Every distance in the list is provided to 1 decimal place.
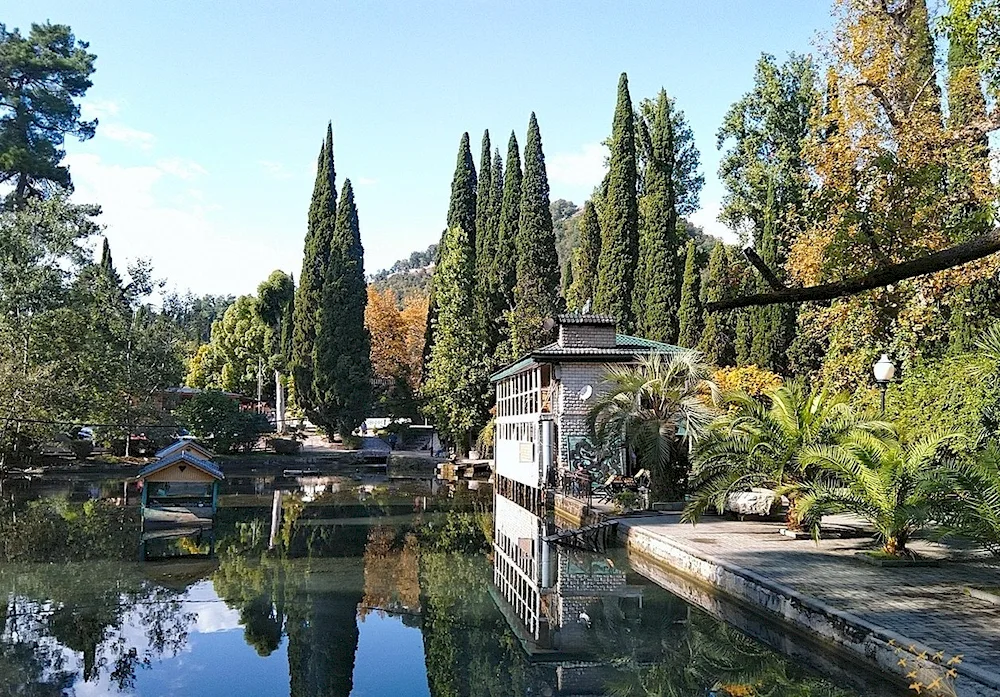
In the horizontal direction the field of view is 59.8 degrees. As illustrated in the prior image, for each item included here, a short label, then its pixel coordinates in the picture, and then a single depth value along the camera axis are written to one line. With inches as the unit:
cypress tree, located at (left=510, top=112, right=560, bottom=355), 1454.2
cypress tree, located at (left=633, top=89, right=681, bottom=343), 1449.3
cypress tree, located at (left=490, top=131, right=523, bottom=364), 1526.8
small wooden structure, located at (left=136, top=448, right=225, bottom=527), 771.4
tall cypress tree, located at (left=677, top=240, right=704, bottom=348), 1432.1
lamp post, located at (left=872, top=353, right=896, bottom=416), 602.5
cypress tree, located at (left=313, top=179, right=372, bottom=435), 1717.5
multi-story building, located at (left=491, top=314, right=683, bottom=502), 897.5
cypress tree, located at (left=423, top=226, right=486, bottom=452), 1530.5
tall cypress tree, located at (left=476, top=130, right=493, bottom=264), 1665.8
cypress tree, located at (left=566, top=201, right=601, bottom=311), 1660.9
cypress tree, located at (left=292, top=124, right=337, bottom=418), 1782.7
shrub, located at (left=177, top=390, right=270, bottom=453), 1503.4
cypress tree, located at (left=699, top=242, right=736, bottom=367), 1387.8
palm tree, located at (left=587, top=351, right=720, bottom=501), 705.6
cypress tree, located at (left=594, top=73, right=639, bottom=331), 1537.9
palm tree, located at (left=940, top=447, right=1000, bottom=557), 375.6
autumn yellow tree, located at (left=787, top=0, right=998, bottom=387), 804.6
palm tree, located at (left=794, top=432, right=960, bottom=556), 442.6
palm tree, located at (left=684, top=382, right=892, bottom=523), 587.2
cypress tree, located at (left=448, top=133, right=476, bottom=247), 1831.9
